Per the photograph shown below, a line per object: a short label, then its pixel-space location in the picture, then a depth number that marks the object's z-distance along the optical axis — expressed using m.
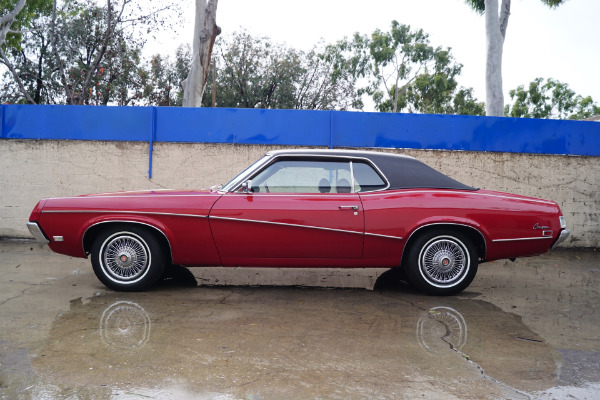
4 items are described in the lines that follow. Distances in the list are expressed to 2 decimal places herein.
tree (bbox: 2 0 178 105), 21.85
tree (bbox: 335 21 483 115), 41.41
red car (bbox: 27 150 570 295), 4.98
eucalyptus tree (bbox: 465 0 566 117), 15.70
